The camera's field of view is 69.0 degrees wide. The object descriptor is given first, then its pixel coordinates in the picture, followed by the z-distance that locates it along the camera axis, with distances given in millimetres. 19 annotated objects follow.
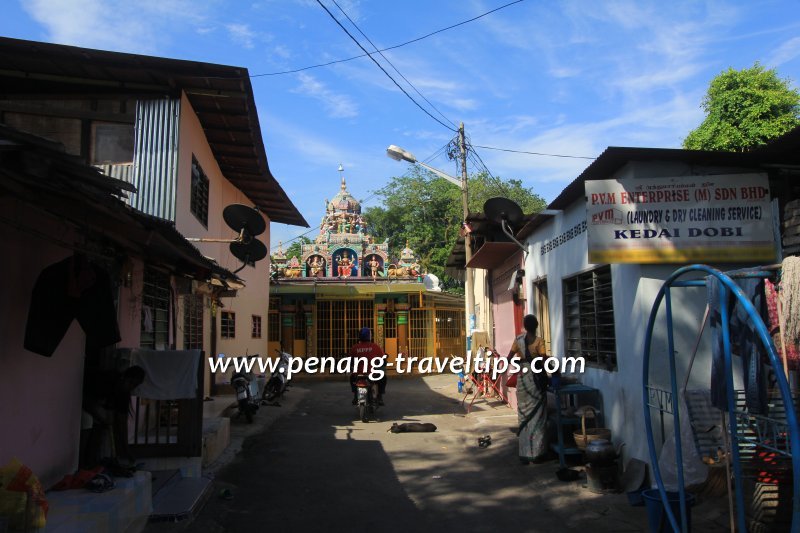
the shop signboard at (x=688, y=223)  5453
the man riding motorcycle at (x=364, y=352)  10453
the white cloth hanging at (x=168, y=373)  6034
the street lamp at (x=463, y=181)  14930
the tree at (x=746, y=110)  15805
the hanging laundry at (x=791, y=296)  3158
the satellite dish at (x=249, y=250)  8320
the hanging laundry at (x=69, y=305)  4062
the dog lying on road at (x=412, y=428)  9461
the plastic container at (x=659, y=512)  3992
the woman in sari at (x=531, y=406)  6820
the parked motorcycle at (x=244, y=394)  10055
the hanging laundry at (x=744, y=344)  3330
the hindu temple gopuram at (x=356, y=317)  21203
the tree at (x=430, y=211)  34844
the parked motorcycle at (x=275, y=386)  12820
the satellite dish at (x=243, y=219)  7969
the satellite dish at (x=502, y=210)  9586
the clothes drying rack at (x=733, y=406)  2576
